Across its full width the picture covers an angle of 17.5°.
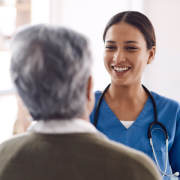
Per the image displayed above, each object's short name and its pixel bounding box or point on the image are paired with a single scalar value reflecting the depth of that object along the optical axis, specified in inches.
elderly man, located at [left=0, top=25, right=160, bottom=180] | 49.5
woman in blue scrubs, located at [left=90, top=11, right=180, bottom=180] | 69.9
